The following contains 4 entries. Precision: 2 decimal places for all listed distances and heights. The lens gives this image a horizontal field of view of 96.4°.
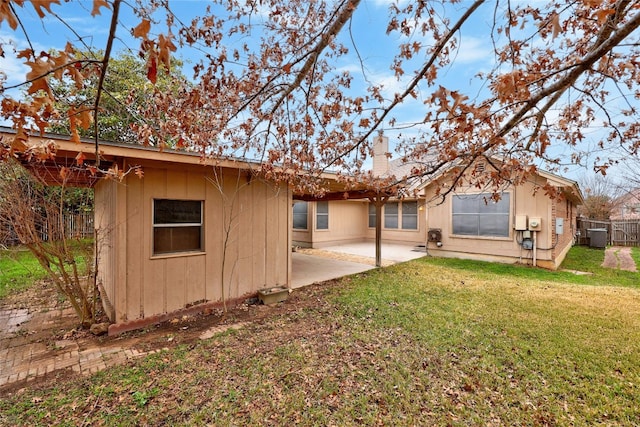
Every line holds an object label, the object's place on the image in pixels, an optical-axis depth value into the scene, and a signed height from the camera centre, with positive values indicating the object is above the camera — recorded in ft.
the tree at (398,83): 8.83 +4.87
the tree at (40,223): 13.23 -0.60
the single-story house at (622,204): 53.38 +1.88
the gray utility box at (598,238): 42.63 -3.85
